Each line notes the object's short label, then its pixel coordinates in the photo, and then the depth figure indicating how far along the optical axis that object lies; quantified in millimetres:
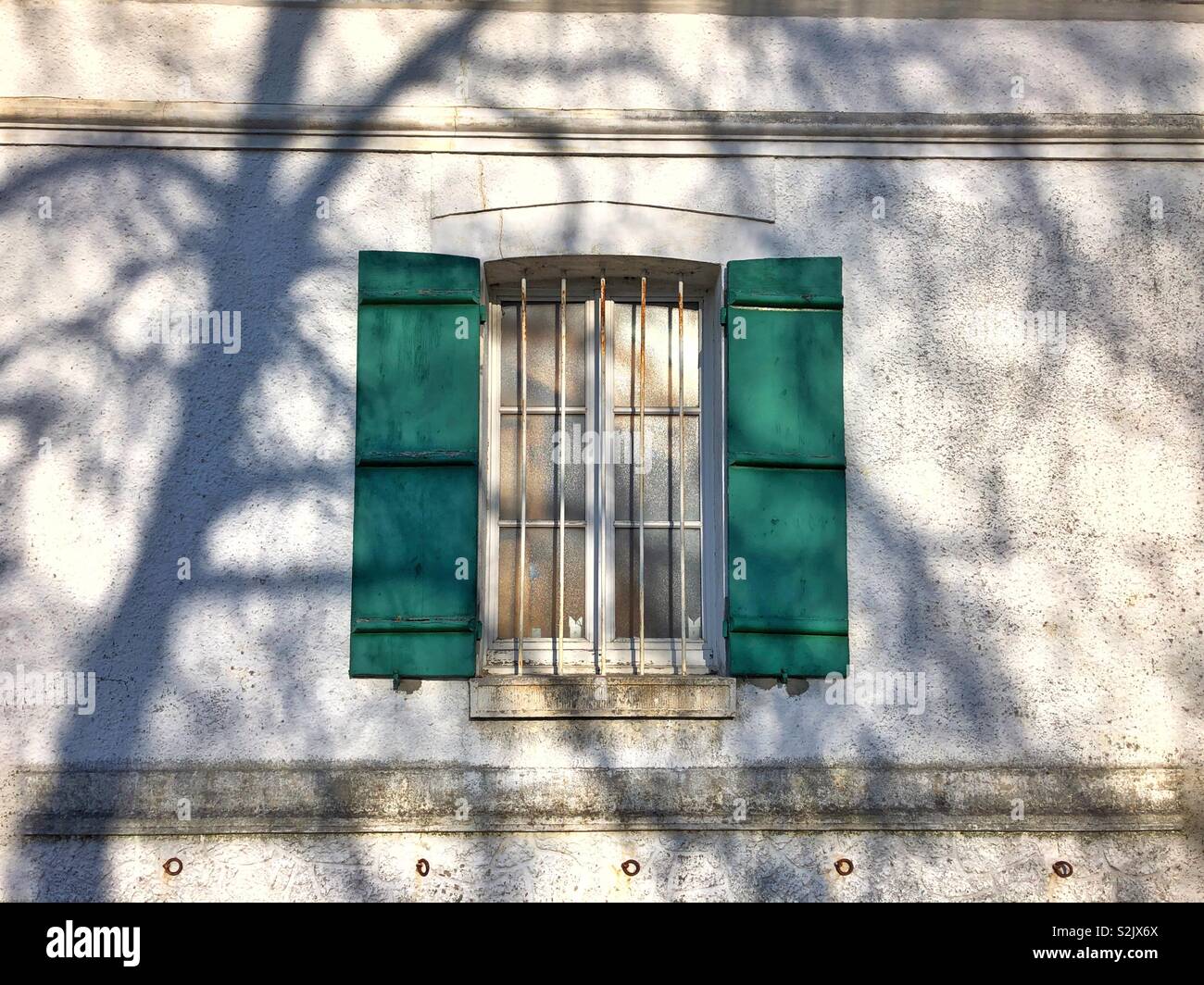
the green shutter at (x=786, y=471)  3994
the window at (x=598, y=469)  4000
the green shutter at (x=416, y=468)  3959
